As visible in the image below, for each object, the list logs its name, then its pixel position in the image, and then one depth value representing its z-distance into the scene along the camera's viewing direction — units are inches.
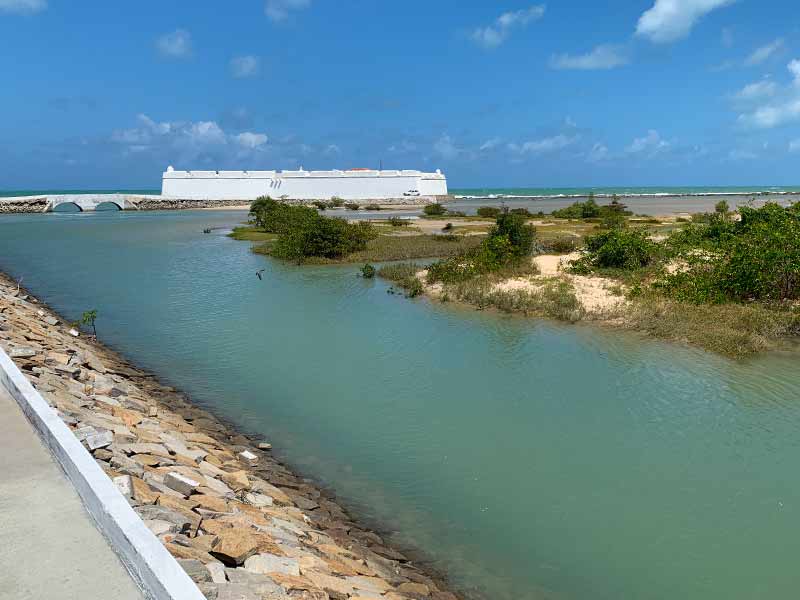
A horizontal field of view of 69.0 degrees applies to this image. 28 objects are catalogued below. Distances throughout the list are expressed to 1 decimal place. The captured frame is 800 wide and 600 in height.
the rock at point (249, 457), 328.1
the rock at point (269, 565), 185.3
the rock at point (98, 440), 238.7
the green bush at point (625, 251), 856.3
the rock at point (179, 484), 231.8
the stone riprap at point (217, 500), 185.3
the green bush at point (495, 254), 877.2
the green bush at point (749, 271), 653.9
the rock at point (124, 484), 201.0
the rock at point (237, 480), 273.9
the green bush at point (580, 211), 2289.6
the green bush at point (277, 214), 1446.6
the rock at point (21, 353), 354.4
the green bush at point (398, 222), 1985.2
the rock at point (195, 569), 162.9
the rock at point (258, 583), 170.9
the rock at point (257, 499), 261.3
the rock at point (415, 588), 224.8
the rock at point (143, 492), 204.4
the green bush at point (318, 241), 1221.1
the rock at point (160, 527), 182.3
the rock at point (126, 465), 228.5
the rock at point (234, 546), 187.6
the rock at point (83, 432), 242.5
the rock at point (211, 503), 227.8
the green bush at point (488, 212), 2464.8
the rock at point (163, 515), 192.7
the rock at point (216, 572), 168.1
